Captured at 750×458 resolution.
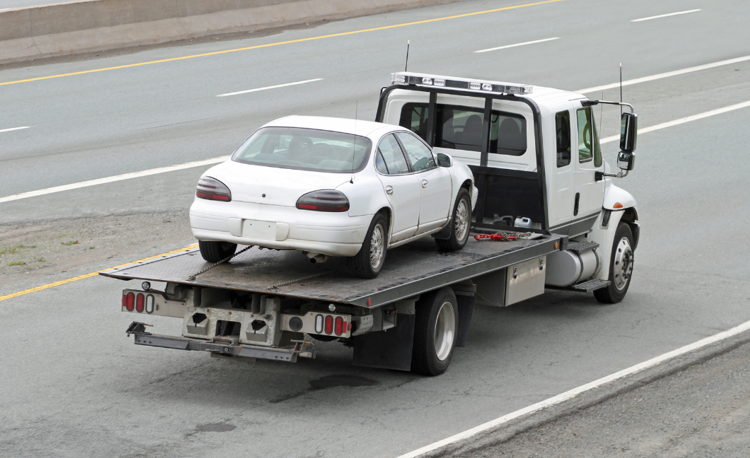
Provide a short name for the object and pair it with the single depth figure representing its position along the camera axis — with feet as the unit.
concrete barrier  161.17
